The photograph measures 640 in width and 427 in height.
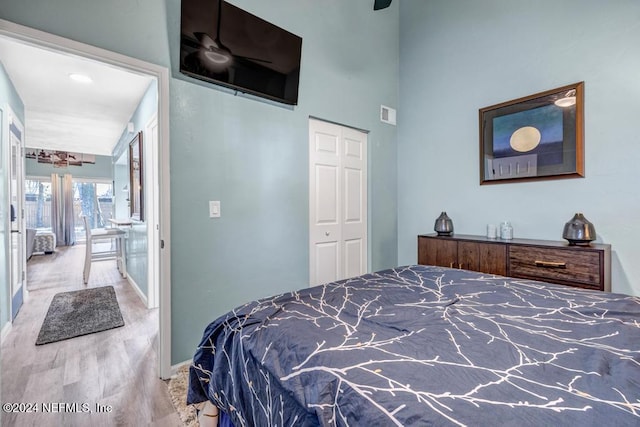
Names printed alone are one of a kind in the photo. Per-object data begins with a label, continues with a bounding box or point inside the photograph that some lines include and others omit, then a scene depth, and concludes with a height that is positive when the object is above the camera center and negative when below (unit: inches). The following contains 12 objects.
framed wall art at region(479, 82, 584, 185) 89.0 +24.5
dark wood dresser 74.3 -14.8
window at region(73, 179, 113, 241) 325.7 +9.1
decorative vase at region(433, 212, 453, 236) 112.4 -6.4
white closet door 112.2 +3.2
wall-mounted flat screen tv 76.5 +47.2
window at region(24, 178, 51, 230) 295.9 +8.2
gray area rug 102.7 -43.2
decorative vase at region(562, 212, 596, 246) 80.4 -6.2
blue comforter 23.3 -15.7
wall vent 134.6 +45.2
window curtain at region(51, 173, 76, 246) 300.7 +0.9
